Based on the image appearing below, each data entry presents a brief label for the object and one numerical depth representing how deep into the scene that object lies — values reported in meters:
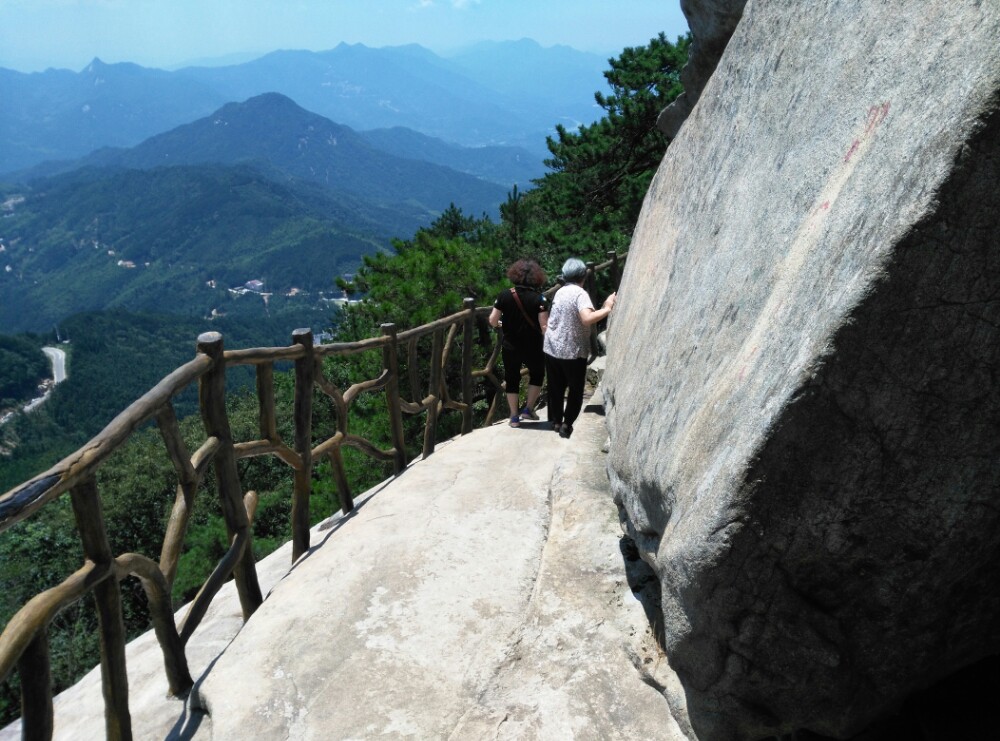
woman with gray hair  6.27
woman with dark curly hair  7.01
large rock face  1.92
